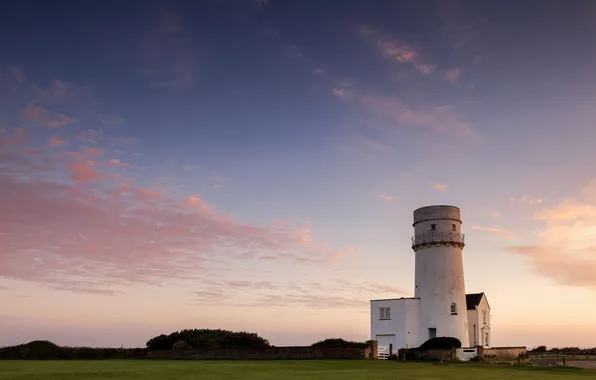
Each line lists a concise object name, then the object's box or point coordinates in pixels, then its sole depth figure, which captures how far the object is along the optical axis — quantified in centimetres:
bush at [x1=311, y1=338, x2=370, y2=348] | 4269
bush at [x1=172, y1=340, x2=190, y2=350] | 4734
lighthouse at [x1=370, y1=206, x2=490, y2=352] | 5447
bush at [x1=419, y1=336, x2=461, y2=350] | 5119
